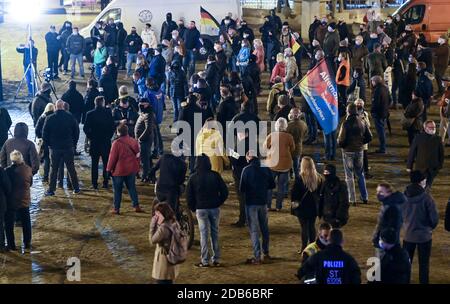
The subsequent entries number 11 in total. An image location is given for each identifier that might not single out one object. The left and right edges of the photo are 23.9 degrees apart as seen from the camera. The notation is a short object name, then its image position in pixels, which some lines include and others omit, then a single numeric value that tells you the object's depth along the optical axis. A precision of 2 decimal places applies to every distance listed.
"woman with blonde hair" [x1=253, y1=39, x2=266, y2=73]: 26.95
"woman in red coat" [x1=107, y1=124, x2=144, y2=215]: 16.44
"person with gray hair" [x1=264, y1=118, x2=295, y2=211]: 16.27
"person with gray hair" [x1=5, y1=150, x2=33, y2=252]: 14.85
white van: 32.22
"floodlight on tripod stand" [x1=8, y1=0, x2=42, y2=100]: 25.97
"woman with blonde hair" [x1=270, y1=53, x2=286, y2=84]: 23.97
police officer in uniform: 10.87
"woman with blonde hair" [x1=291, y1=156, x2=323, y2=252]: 13.98
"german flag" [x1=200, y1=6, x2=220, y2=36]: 27.44
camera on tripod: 25.63
